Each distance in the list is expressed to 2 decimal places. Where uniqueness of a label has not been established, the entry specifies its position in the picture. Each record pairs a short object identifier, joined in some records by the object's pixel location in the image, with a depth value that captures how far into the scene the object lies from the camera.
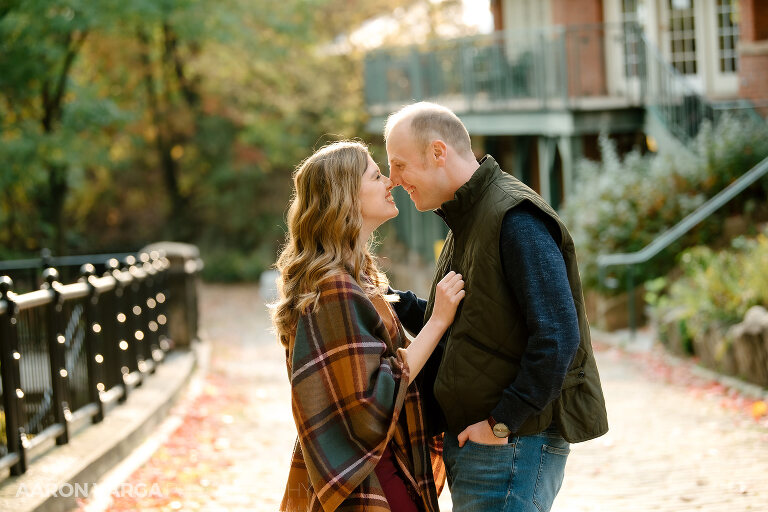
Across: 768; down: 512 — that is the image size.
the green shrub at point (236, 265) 27.98
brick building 15.28
